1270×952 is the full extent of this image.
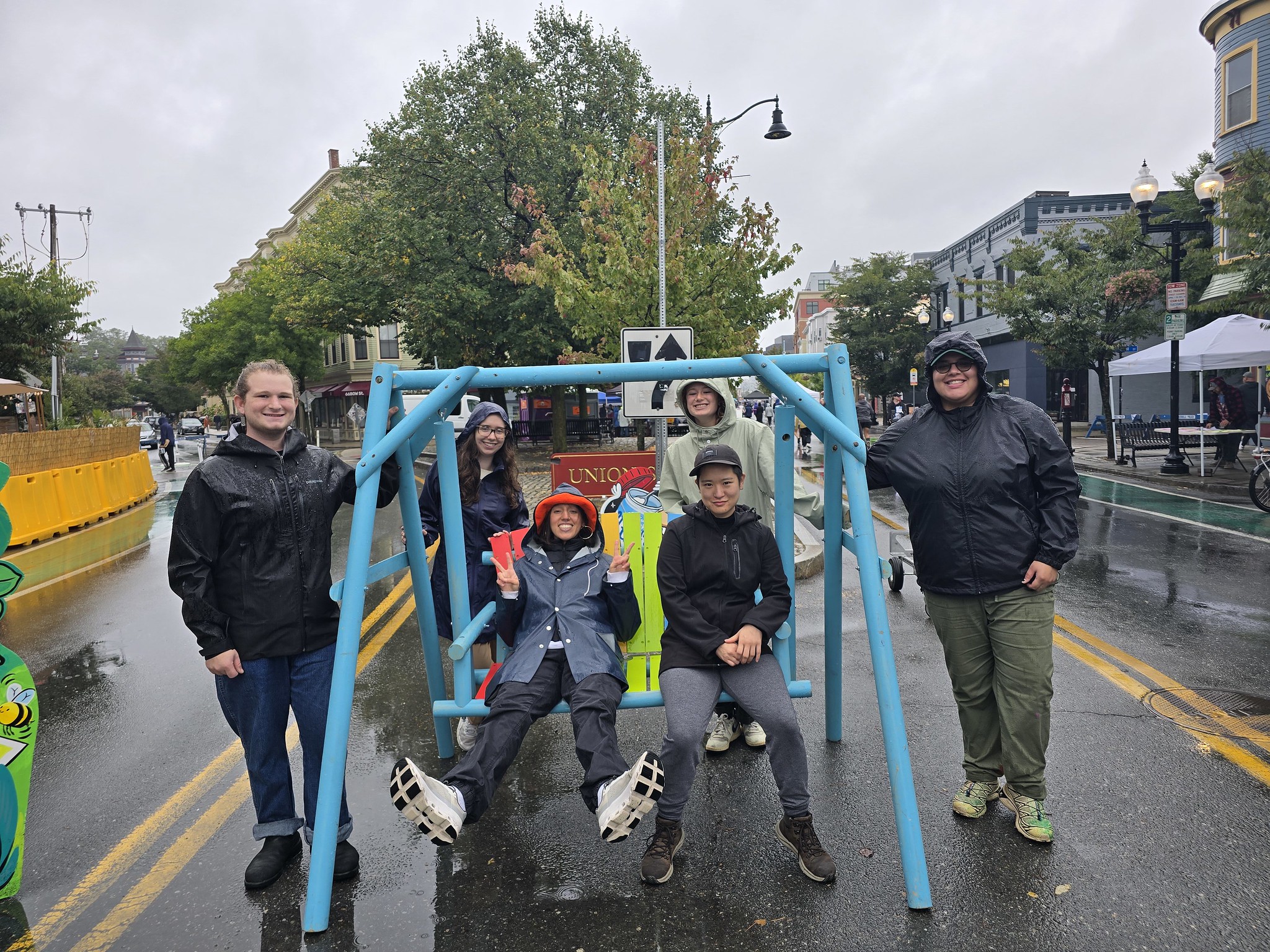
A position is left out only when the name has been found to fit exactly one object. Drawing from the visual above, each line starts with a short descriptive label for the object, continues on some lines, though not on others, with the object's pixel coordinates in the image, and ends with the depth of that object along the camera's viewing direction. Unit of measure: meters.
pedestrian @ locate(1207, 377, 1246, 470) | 17.72
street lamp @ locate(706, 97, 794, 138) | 16.12
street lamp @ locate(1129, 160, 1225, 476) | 15.78
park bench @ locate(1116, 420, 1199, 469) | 18.81
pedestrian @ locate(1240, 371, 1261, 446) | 22.86
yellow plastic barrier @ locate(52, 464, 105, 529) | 14.49
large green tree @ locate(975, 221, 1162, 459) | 20.88
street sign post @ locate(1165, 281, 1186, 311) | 16.42
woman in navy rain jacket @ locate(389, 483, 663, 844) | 2.95
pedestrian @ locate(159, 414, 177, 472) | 30.19
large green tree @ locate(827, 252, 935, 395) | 39.62
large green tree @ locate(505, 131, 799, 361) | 12.55
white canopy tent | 15.66
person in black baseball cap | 3.28
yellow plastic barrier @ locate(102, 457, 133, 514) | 17.02
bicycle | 11.75
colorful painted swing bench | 3.06
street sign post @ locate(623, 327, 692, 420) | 8.27
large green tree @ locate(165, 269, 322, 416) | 48.81
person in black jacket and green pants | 3.48
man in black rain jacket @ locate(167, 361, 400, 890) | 3.18
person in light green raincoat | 4.43
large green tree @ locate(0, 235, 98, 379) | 24.16
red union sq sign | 7.69
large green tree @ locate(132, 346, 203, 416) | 89.25
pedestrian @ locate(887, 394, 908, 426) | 38.05
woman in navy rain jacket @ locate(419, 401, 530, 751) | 4.61
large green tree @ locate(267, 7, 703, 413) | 21.66
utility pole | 30.56
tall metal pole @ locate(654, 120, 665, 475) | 9.00
